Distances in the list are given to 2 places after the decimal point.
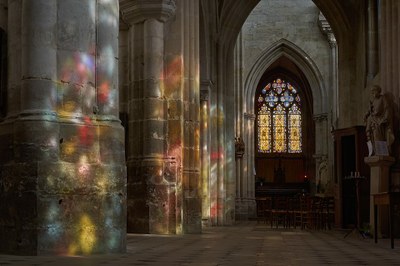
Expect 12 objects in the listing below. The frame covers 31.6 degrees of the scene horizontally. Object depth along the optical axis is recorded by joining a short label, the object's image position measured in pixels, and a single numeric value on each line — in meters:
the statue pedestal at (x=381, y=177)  15.30
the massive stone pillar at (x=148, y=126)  14.08
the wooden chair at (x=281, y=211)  22.33
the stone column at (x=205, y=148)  22.62
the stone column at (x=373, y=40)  23.44
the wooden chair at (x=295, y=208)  22.22
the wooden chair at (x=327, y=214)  21.27
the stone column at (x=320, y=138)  38.72
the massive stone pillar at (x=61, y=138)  7.87
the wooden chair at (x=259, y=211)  30.98
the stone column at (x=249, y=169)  34.60
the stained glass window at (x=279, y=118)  46.25
